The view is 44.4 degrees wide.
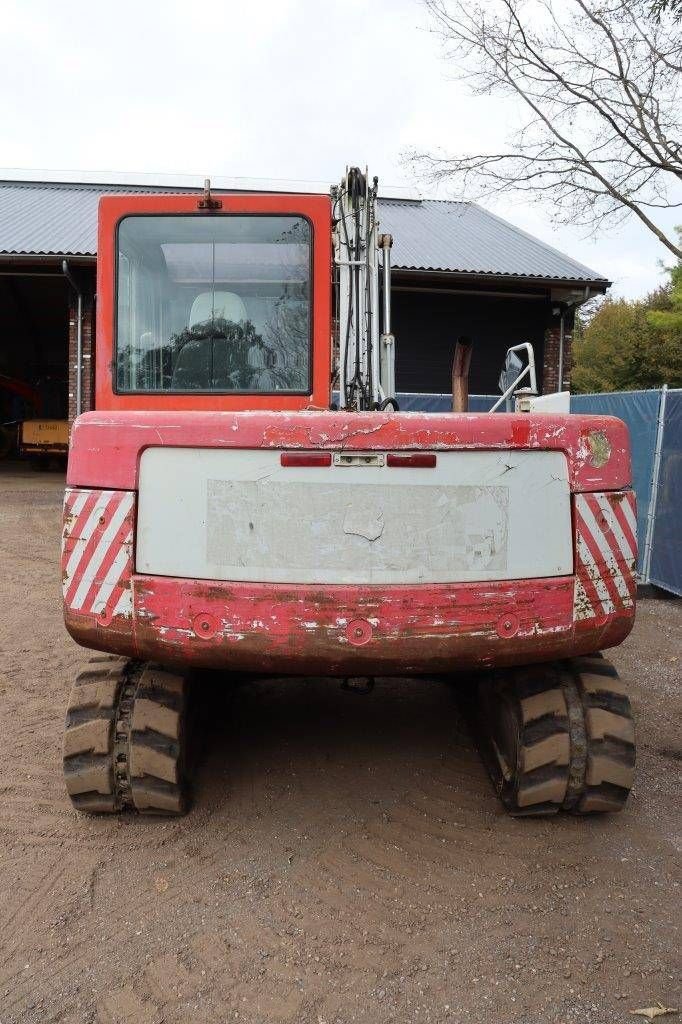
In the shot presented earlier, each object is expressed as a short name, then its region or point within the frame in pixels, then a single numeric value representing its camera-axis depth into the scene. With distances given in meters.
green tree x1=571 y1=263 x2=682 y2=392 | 29.73
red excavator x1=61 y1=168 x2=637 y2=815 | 2.86
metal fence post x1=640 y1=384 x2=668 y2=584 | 8.42
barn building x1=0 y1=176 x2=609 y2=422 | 16.61
